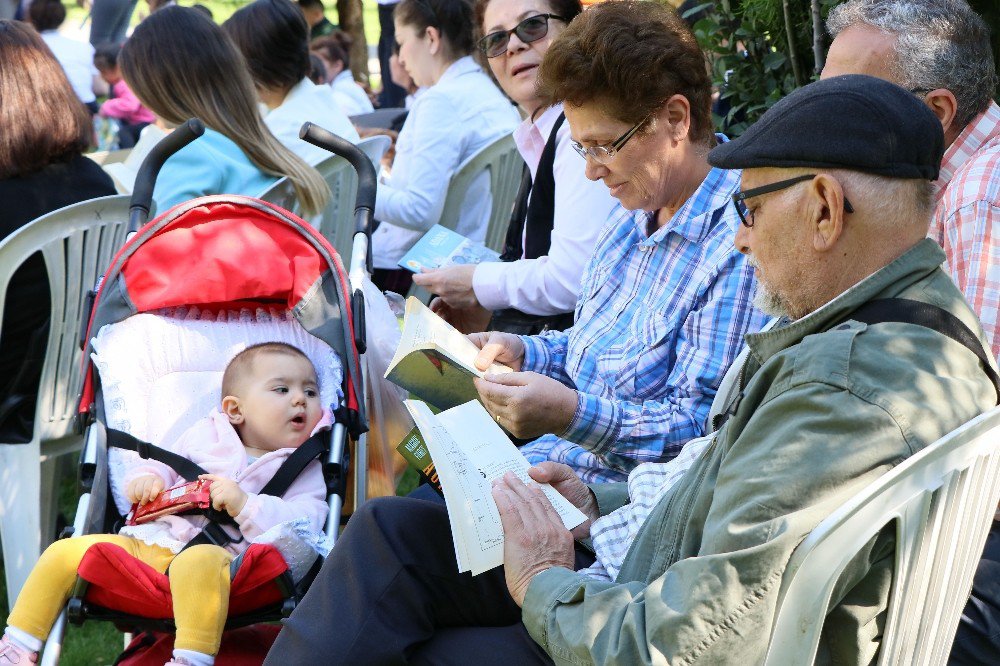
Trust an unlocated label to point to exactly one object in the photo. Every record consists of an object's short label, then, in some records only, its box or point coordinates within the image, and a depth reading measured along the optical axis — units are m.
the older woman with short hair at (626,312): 2.25
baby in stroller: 2.58
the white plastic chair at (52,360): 3.78
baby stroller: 3.14
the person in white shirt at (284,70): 5.18
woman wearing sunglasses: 3.47
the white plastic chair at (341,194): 4.93
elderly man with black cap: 1.60
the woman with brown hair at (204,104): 4.29
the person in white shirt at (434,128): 4.93
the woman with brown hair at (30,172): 3.88
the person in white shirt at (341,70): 8.70
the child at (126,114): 10.05
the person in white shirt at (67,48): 9.53
